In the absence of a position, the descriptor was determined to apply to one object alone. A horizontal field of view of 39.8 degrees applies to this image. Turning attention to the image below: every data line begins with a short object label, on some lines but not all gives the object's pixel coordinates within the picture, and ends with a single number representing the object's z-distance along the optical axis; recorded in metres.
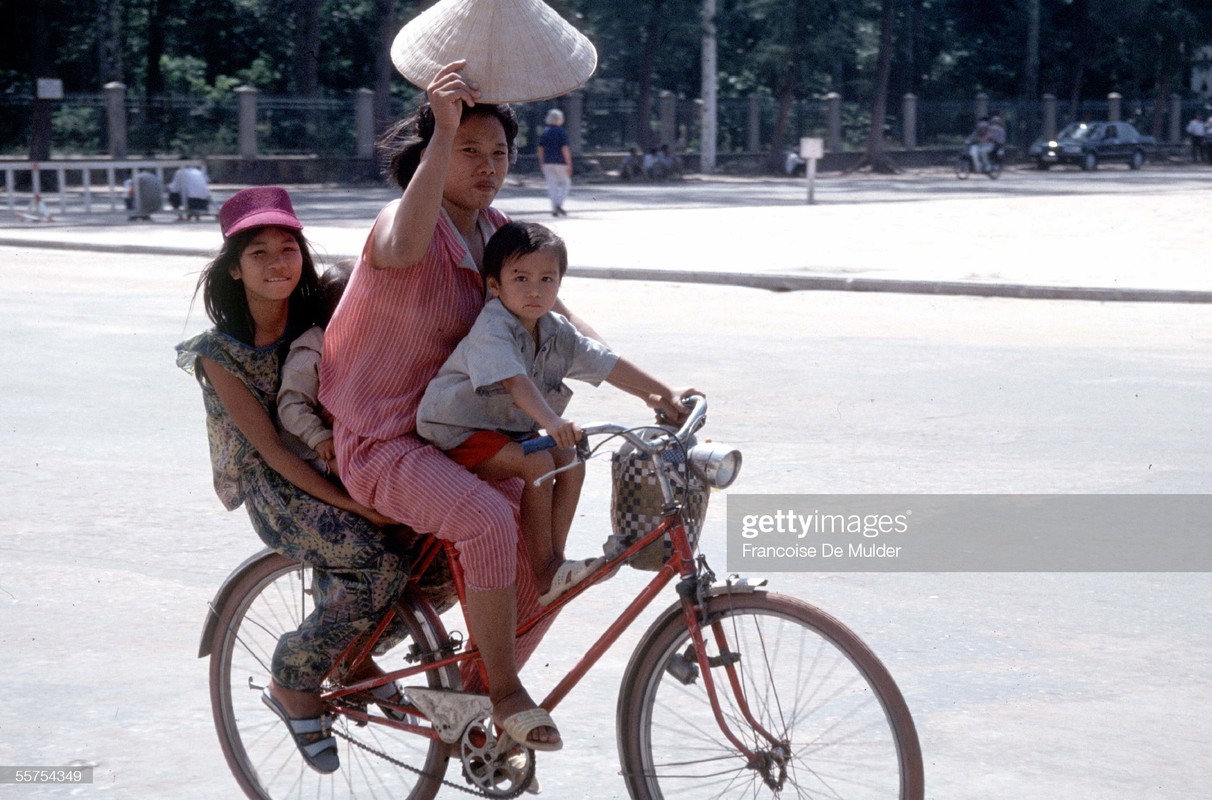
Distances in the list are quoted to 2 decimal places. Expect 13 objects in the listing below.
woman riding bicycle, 3.42
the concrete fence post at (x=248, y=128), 41.75
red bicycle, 3.32
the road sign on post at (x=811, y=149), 28.56
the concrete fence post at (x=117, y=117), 39.47
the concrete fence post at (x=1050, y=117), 63.31
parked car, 54.47
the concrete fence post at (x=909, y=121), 60.09
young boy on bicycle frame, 3.38
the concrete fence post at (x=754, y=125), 54.72
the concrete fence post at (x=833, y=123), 56.66
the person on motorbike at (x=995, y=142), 49.44
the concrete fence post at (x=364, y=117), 44.31
